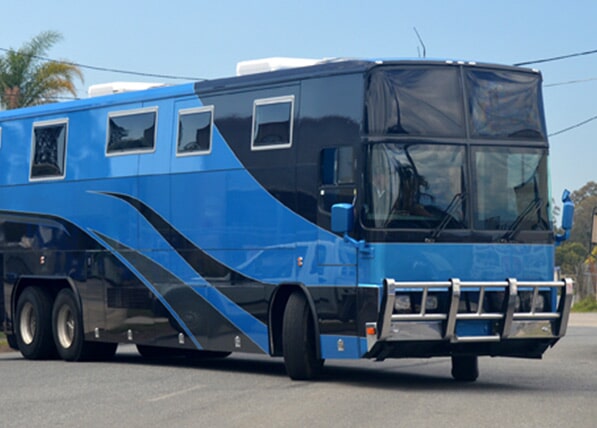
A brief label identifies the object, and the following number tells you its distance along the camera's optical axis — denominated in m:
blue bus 15.47
